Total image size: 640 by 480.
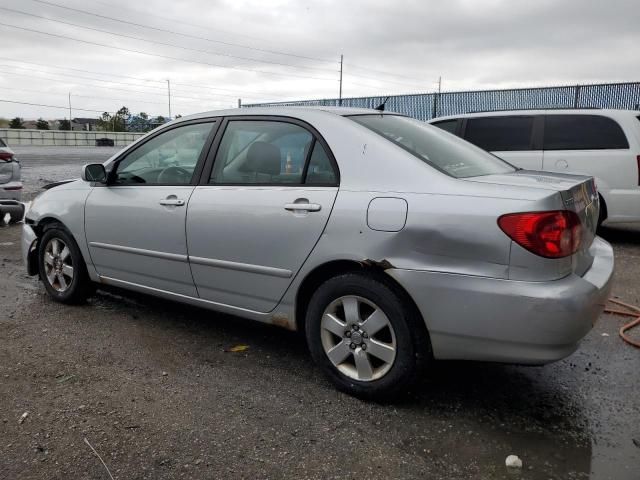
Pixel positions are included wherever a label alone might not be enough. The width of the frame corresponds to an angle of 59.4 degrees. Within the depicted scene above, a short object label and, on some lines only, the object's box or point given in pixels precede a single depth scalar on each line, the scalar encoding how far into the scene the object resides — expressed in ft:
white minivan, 22.85
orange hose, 12.63
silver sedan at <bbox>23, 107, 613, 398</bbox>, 8.29
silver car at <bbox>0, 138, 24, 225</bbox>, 26.71
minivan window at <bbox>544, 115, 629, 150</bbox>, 23.22
